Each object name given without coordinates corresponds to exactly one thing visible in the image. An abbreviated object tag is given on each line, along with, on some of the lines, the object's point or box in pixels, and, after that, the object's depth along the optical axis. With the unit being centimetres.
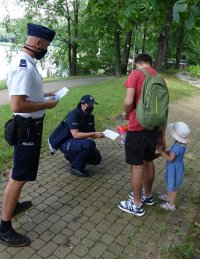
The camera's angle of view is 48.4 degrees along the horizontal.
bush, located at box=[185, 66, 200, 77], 1493
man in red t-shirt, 245
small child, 265
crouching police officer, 327
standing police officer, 199
